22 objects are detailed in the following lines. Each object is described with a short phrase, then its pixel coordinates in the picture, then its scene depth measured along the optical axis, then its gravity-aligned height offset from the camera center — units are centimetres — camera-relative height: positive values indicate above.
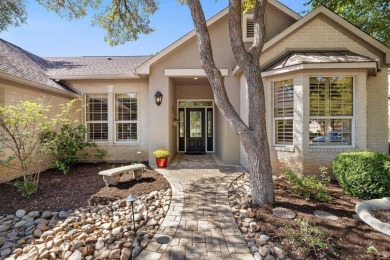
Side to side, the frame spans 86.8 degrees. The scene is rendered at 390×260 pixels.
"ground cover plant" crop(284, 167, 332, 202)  461 -141
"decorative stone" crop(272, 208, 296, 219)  384 -164
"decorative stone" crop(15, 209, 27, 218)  433 -179
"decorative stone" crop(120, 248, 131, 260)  292 -180
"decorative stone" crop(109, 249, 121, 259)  299 -183
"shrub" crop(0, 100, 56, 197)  528 -1
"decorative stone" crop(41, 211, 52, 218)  432 -181
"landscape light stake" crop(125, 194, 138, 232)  346 -119
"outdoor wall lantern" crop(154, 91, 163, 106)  805 +121
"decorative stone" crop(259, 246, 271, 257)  286 -173
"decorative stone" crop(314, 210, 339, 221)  382 -167
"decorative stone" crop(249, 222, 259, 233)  344 -168
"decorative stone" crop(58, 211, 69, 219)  432 -181
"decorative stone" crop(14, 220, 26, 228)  405 -189
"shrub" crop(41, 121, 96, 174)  785 -60
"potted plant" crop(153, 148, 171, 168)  769 -109
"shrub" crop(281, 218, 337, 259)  285 -165
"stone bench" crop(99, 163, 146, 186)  564 -125
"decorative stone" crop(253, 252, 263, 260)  278 -175
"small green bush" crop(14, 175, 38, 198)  525 -152
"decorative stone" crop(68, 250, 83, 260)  302 -188
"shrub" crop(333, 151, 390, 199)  471 -113
